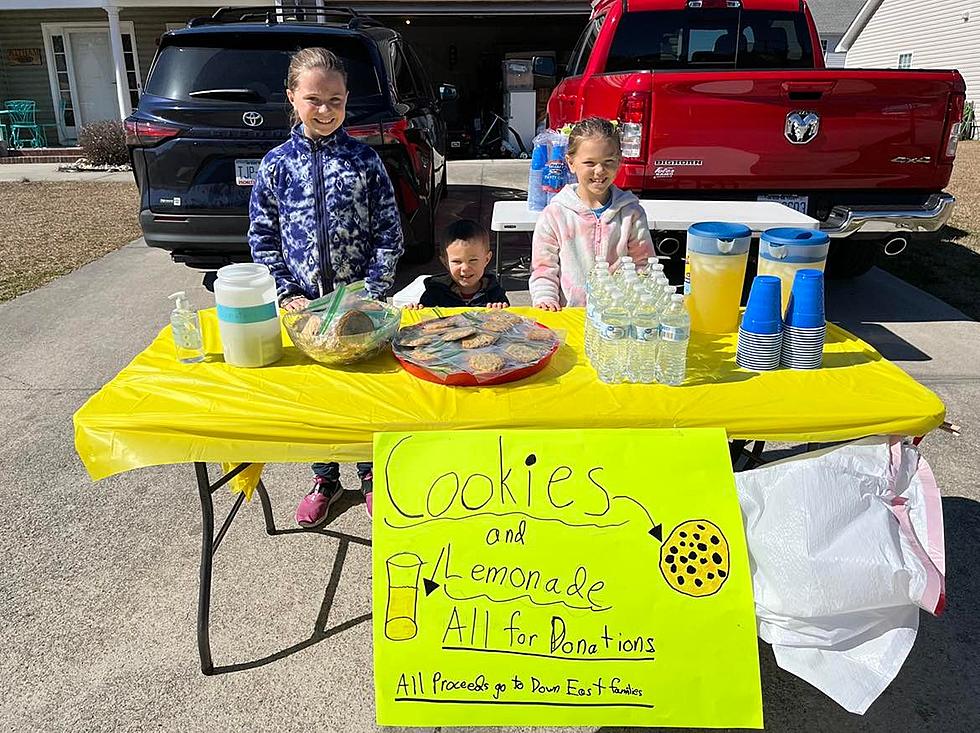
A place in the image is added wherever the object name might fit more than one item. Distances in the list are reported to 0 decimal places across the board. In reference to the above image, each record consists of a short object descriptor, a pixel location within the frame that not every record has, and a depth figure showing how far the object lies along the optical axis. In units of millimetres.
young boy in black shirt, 2803
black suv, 5043
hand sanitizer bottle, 2150
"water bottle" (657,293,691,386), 1893
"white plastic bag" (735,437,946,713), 1675
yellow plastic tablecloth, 1835
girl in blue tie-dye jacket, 2689
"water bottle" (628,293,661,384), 1904
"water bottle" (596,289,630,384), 1932
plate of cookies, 1965
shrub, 14422
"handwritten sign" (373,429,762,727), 1694
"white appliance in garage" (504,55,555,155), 15969
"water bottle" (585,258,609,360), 2080
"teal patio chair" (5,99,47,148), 15828
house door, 16547
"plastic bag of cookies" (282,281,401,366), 2070
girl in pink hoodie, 2867
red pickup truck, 4492
